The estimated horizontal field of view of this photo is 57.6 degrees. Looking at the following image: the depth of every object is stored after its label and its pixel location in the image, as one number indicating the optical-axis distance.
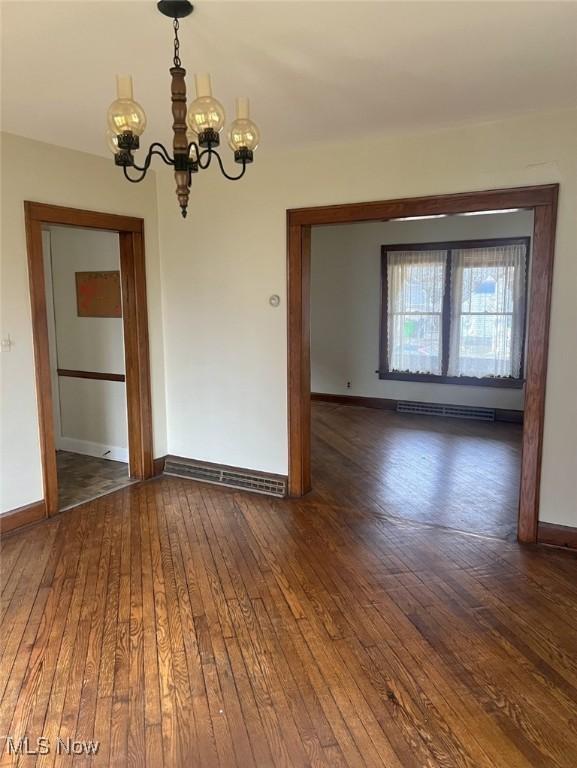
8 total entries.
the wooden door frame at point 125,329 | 3.61
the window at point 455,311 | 6.54
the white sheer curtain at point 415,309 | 6.97
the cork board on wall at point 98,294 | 4.82
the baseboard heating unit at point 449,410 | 6.78
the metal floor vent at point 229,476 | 4.27
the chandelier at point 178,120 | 1.93
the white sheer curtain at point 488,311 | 6.49
